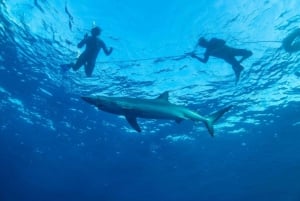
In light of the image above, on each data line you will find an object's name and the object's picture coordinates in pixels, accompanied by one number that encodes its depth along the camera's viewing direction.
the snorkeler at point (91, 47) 8.84
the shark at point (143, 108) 3.97
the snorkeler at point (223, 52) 9.07
